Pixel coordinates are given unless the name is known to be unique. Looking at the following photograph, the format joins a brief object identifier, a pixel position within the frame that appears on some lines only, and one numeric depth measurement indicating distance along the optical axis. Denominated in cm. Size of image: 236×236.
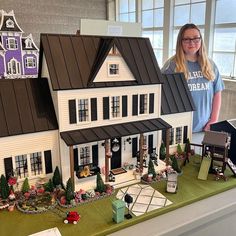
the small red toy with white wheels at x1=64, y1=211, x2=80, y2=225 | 146
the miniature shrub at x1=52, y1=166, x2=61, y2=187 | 177
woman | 242
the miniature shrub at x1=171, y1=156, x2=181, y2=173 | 202
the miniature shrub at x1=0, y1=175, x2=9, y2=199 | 161
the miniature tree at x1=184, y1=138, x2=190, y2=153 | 224
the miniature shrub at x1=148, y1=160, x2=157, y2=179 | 192
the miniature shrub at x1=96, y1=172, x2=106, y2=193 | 173
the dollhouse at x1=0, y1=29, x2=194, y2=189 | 173
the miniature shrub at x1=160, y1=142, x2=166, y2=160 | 221
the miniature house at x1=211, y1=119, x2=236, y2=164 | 210
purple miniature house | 479
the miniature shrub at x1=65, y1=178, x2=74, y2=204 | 163
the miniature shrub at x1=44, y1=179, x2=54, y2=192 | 175
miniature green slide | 194
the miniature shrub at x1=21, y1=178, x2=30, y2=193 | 169
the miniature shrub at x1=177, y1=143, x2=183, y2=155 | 231
